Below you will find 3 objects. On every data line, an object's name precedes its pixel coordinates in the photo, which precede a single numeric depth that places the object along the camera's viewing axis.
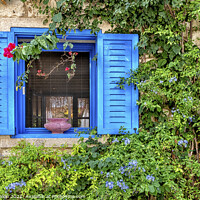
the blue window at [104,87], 3.47
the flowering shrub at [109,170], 3.01
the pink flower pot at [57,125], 3.66
